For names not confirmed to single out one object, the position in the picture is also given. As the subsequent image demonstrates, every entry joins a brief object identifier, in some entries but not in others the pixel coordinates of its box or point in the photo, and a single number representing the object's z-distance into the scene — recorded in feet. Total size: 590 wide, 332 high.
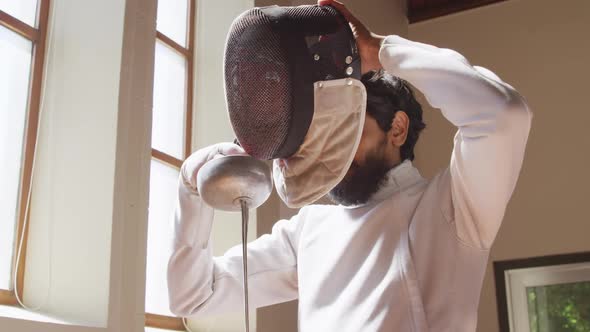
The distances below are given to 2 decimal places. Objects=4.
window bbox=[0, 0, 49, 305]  7.13
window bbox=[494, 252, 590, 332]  12.66
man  4.05
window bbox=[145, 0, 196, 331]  8.77
